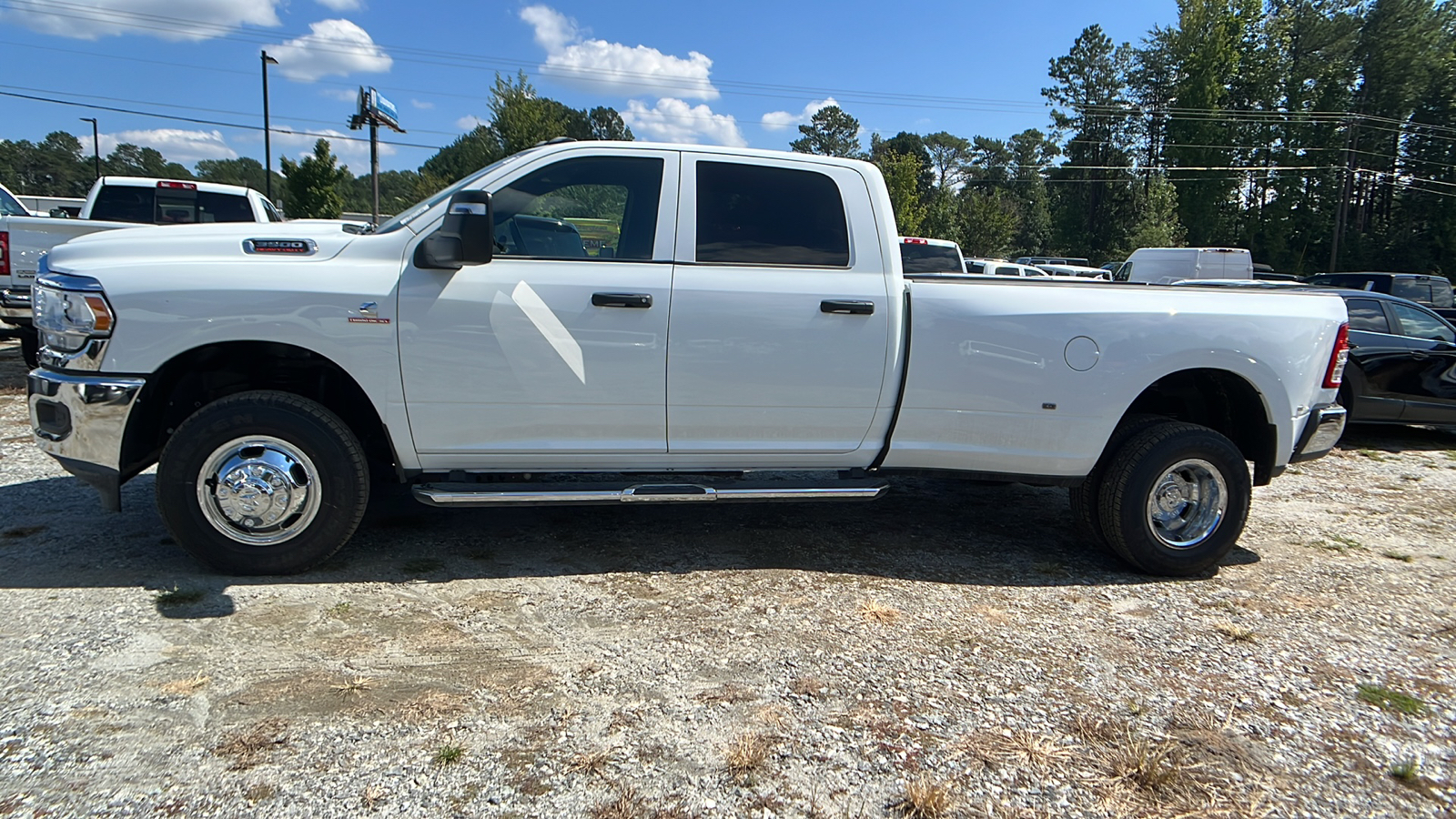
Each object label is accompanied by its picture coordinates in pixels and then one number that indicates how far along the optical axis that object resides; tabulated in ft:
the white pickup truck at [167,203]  33.32
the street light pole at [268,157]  104.42
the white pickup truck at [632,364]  11.98
